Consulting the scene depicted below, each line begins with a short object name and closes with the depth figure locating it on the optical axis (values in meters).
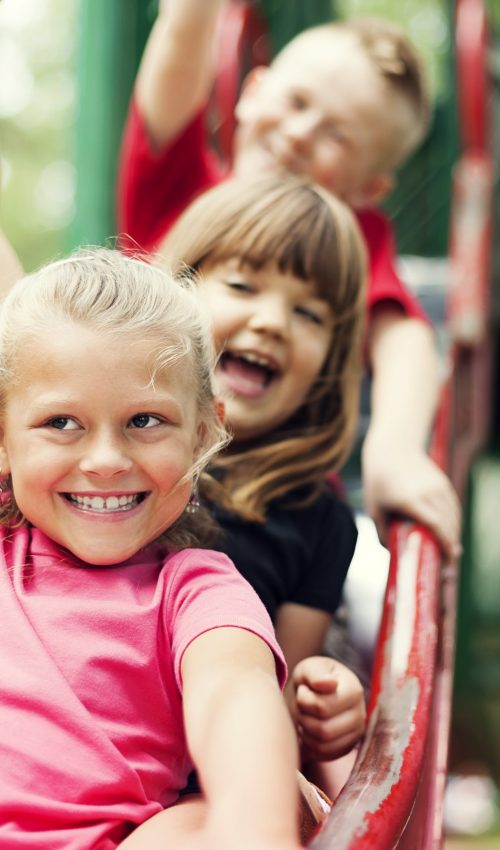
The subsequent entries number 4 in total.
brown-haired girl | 1.53
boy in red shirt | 1.92
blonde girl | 1.17
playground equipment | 1.28
